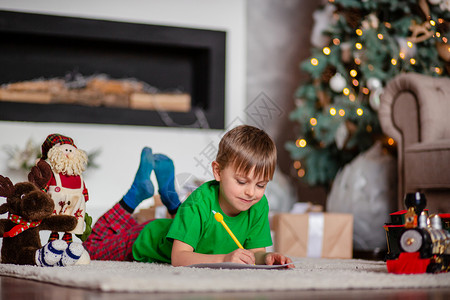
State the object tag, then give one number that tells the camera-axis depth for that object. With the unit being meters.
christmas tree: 2.89
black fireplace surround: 3.18
